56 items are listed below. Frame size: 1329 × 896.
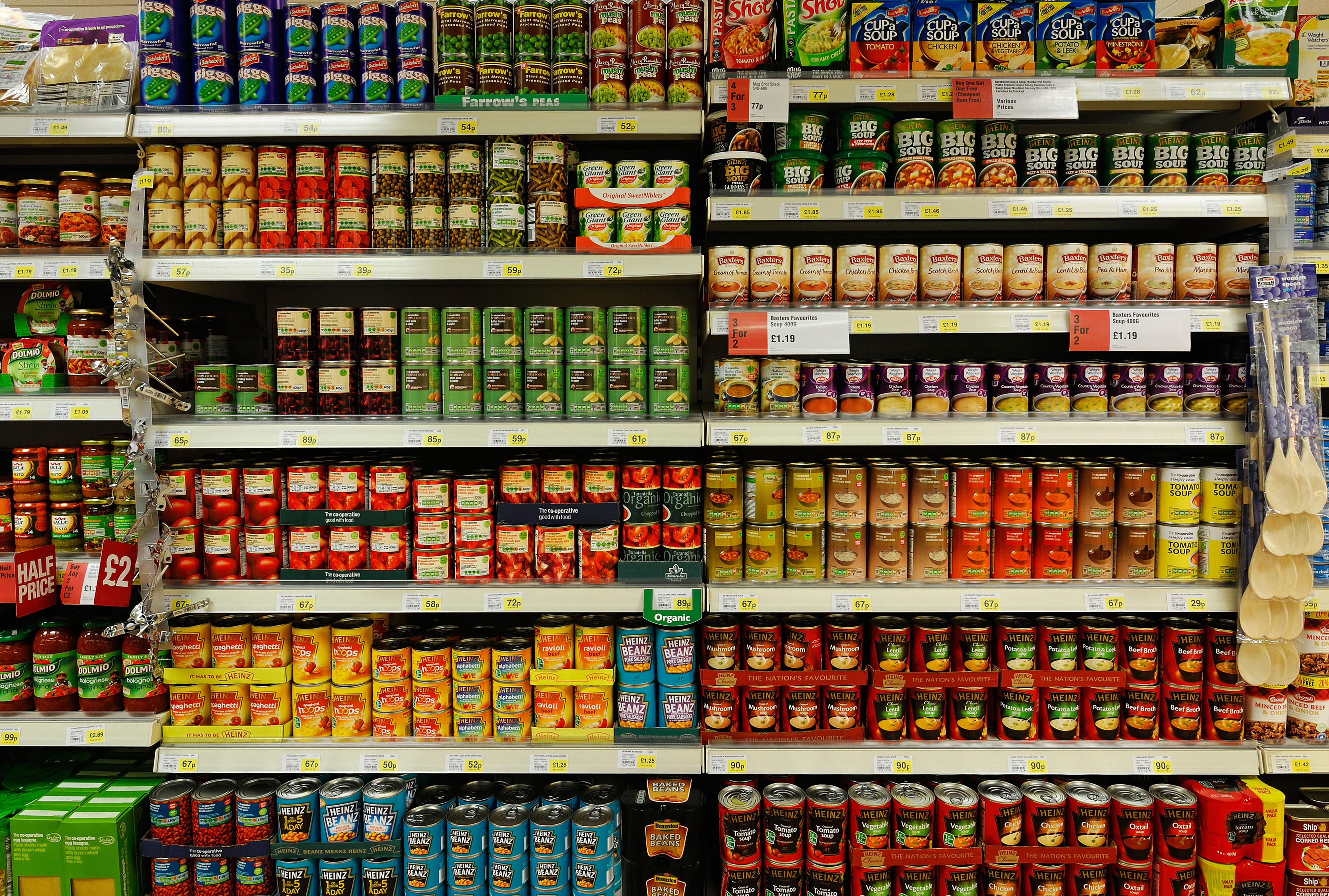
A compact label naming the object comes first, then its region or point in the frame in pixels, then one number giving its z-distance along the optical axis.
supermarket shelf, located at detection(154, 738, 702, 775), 2.04
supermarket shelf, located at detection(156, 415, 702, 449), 2.00
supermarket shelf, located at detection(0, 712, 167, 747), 2.05
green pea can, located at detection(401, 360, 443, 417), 2.05
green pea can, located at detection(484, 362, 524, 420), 2.04
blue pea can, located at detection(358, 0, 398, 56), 2.06
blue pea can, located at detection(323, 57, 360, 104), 2.08
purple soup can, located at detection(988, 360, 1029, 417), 2.04
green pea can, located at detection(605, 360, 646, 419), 2.04
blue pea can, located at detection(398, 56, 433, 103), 2.06
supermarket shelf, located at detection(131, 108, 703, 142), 2.02
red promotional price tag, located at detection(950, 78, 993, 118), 1.98
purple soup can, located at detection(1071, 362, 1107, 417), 2.03
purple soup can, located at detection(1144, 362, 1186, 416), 2.03
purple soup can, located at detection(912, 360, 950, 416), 2.04
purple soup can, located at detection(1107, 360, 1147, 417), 2.03
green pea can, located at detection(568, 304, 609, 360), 2.03
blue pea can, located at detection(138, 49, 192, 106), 2.04
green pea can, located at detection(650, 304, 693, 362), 2.00
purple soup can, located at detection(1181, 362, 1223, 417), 2.04
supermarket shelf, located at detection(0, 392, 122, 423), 2.05
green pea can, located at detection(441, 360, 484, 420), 2.04
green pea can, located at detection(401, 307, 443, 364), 2.02
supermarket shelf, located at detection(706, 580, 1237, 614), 2.02
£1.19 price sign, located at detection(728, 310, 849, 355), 1.98
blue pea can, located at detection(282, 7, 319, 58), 2.07
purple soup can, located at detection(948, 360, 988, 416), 2.04
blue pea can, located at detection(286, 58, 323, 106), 2.07
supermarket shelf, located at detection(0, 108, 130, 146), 2.04
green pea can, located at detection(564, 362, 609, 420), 2.04
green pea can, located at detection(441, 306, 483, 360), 2.02
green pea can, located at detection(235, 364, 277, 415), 2.08
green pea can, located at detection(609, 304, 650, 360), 2.01
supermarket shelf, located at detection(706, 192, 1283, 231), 2.01
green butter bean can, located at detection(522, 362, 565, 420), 2.05
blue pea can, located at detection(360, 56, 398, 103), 2.07
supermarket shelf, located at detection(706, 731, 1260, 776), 2.02
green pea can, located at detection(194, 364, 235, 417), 2.08
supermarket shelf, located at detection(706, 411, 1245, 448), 2.00
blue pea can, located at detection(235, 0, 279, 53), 2.06
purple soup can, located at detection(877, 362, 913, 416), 2.04
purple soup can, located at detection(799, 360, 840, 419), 2.02
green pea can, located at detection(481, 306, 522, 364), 2.01
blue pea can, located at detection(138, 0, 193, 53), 2.04
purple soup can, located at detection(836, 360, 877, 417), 2.03
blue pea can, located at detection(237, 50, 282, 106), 2.06
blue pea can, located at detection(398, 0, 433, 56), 2.05
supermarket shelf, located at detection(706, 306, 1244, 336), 1.99
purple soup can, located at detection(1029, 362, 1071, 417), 2.03
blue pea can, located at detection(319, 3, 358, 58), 2.07
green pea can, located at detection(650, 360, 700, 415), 2.03
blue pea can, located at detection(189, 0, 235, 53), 2.06
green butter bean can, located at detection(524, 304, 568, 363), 2.03
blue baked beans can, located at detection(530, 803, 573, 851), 1.93
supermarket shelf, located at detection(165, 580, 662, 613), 2.03
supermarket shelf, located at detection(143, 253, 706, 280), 2.01
